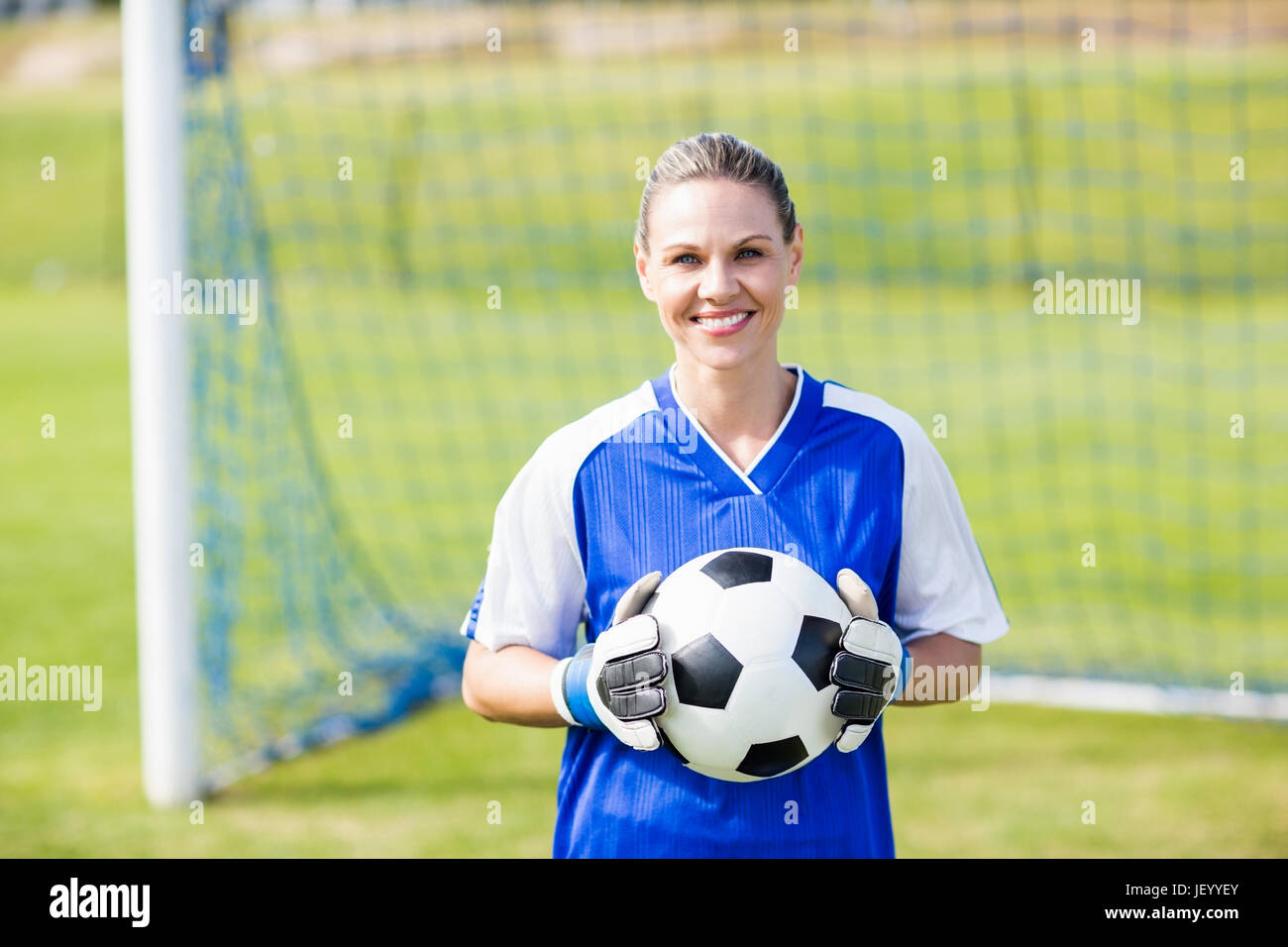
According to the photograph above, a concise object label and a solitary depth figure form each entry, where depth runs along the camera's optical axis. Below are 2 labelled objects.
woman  2.19
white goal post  4.43
